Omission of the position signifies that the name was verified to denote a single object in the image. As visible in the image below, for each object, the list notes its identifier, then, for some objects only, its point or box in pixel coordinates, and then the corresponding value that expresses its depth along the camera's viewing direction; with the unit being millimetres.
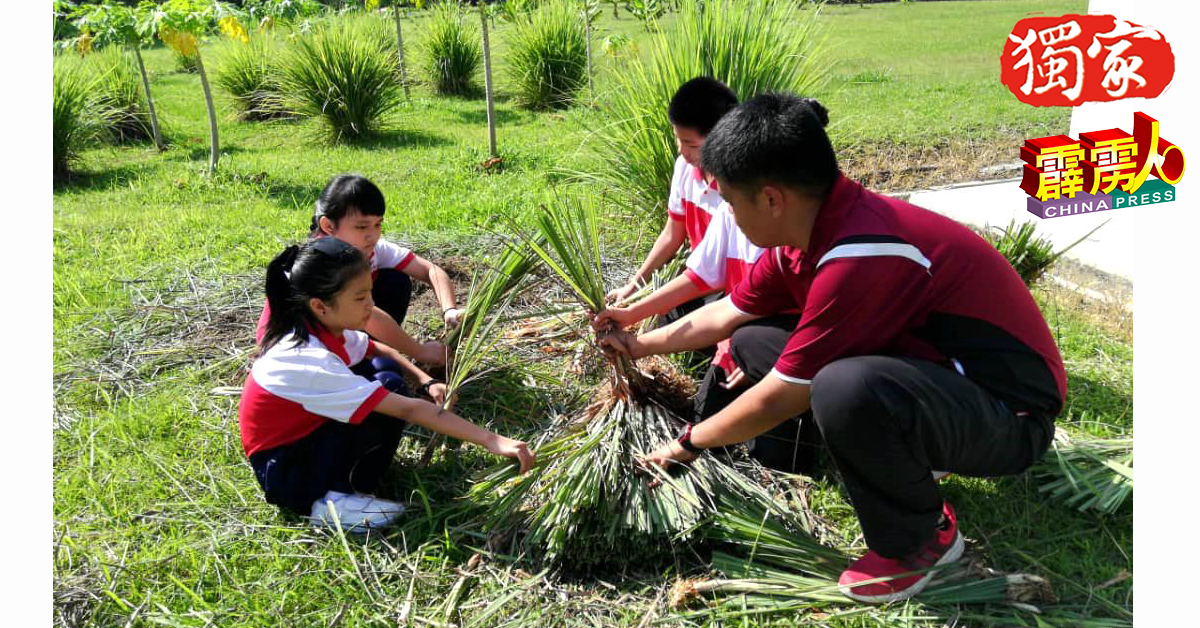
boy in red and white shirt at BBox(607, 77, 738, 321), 2592
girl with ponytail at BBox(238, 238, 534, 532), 2125
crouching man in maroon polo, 1729
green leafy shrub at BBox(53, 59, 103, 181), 6070
